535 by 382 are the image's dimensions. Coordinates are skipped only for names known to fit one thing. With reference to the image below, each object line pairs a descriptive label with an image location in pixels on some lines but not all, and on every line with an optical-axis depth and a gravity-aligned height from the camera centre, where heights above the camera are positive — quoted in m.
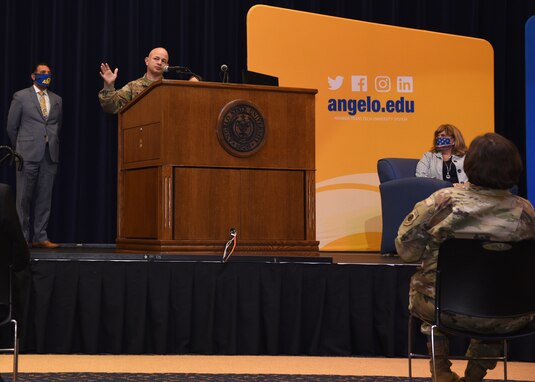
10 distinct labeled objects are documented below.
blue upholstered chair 6.00 +0.14
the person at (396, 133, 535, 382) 2.69 +0.01
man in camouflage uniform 5.63 +0.90
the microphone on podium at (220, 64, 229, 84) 4.63 +0.77
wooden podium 4.48 +0.25
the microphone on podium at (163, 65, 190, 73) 4.53 +0.80
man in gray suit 6.21 +0.54
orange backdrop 7.03 +1.08
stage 4.59 -0.49
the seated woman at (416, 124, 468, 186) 6.31 +0.44
